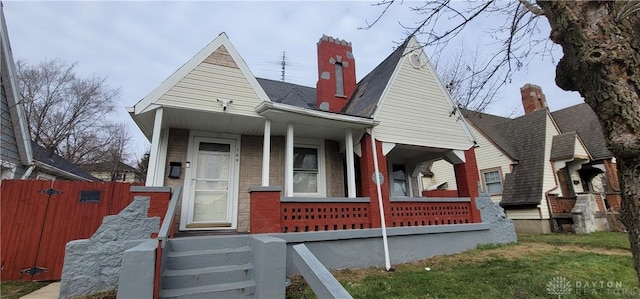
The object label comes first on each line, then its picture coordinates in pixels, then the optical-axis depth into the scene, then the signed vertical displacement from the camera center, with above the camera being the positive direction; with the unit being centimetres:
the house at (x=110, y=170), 2304 +407
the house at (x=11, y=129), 700 +235
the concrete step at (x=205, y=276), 350 -82
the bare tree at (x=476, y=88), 516 +228
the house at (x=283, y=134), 558 +189
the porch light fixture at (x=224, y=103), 554 +217
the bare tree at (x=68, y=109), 1670 +715
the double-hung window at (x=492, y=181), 1400 +125
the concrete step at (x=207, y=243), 412 -44
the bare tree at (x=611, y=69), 236 +126
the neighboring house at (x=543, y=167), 1215 +181
